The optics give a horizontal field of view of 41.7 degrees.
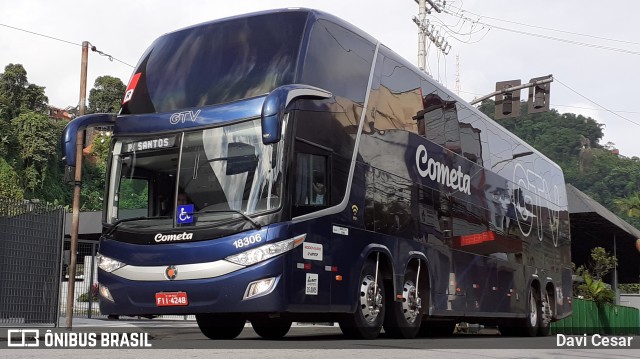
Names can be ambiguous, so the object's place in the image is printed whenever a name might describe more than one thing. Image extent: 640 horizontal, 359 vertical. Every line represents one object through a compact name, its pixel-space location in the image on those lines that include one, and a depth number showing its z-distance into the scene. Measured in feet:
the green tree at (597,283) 127.44
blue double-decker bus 34.42
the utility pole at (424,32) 108.60
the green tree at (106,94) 258.16
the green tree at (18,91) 232.53
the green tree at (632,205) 197.16
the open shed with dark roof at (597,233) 122.93
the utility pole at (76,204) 55.98
